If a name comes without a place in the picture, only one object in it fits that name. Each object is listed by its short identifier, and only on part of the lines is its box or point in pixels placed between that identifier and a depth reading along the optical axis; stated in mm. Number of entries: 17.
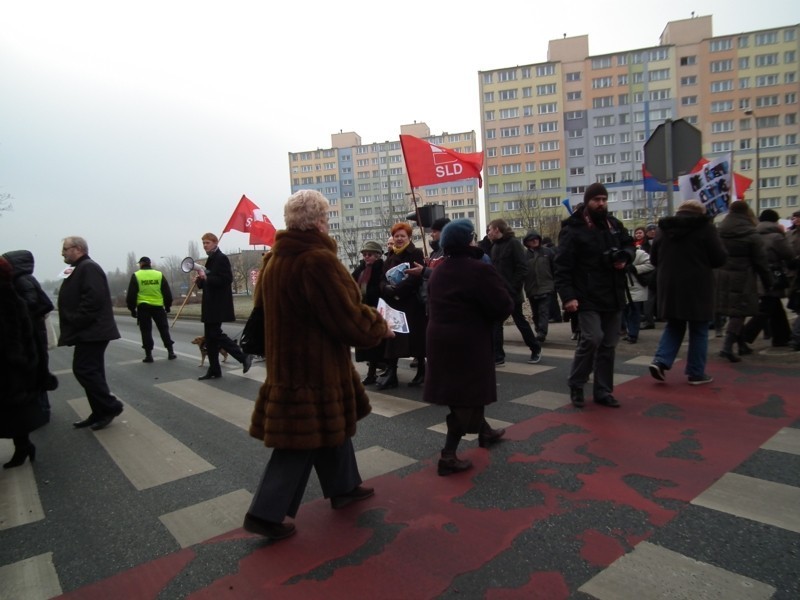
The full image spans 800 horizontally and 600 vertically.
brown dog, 8602
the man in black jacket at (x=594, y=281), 4852
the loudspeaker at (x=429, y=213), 7925
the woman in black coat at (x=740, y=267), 6230
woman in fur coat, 2713
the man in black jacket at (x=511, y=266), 7289
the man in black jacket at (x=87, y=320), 5195
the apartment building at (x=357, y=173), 104750
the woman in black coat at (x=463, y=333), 3514
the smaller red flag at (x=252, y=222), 12117
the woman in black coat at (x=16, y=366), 3941
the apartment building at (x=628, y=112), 67250
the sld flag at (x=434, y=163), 8672
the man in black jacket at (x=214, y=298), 7473
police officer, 10047
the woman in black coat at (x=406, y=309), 6066
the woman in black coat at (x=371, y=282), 6563
